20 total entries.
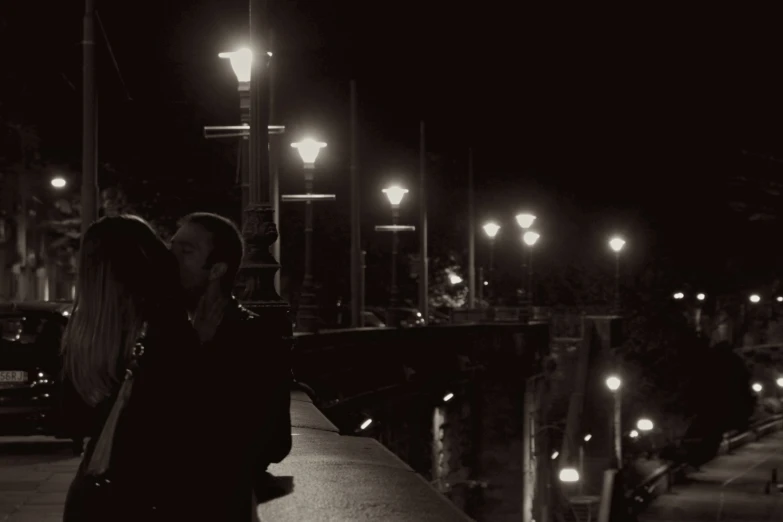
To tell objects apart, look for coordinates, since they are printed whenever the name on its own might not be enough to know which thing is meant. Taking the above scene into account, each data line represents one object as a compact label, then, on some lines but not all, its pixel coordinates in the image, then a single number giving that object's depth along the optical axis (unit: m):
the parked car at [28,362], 14.89
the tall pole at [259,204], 14.23
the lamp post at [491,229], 49.63
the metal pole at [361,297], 37.28
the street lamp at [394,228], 38.09
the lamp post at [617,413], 62.19
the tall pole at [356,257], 35.53
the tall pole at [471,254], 55.09
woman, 3.86
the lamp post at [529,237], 47.34
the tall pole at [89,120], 20.92
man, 4.06
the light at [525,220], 46.38
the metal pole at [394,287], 40.28
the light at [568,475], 50.88
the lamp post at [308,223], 26.83
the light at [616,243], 52.50
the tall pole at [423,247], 44.61
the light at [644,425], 80.31
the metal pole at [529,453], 43.16
